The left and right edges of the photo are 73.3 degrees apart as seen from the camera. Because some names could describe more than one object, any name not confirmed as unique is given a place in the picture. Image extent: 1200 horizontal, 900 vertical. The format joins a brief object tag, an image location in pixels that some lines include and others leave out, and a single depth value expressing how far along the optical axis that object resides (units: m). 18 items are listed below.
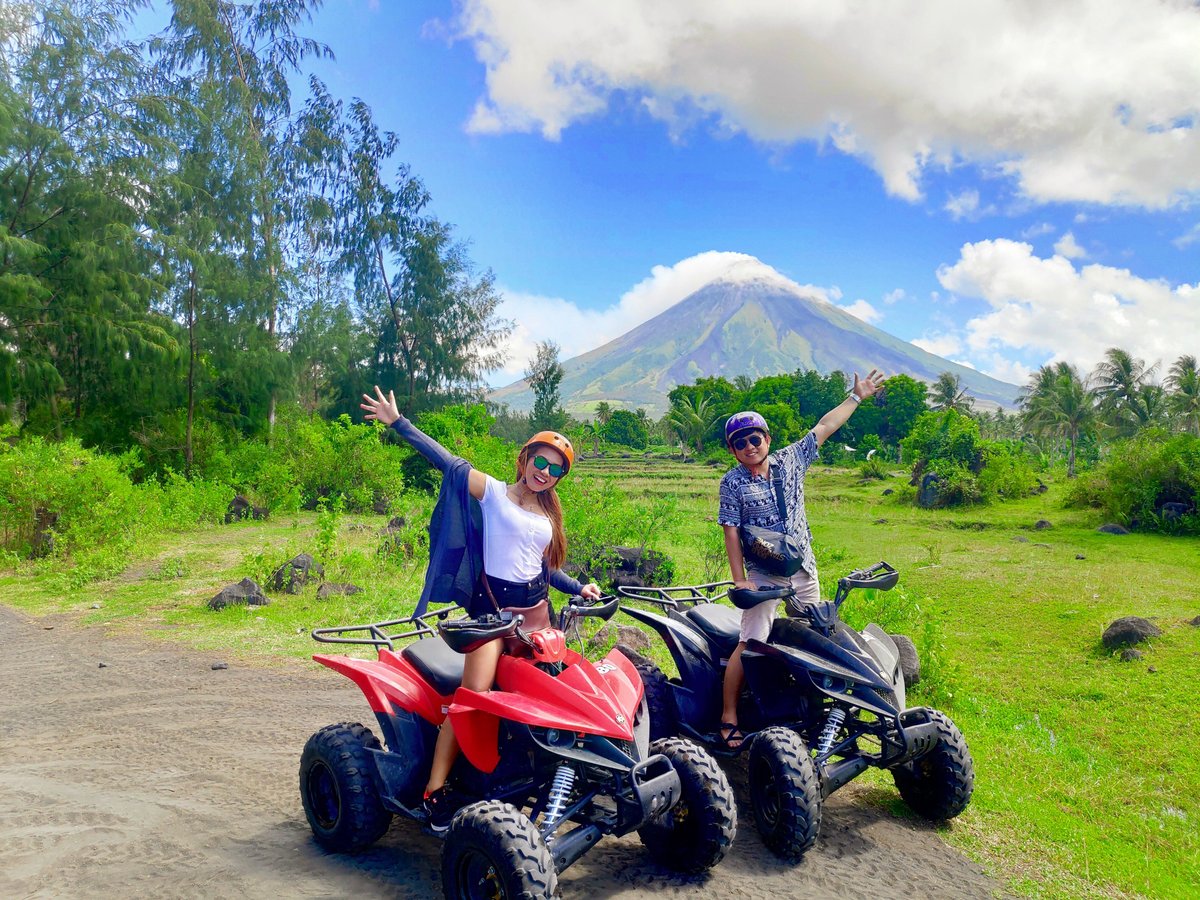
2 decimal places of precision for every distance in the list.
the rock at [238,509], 17.11
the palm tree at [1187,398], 41.12
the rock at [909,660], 7.08
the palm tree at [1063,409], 44.38
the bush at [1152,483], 22.56
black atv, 3.71
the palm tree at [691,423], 62.44
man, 4.42
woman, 3.59
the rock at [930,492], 31.11
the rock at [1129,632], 10.76
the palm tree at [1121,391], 44.06
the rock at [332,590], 9.69
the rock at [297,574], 10.06
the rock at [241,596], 9.08
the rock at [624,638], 7.45
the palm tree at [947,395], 59.78
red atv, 2.93
